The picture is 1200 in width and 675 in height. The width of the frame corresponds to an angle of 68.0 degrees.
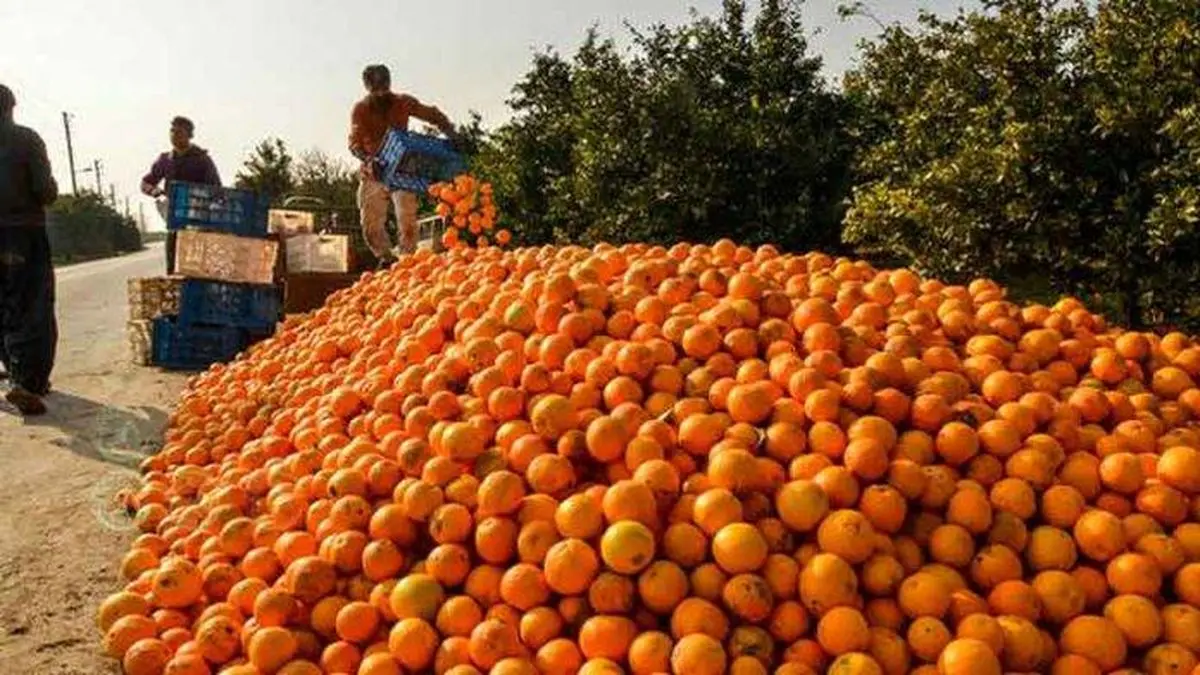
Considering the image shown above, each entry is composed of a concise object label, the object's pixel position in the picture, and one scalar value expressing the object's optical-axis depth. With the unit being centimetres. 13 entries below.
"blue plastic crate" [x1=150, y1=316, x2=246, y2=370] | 818
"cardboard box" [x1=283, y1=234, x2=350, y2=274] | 1007
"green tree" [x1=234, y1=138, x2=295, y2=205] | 2844
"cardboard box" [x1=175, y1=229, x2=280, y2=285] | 806
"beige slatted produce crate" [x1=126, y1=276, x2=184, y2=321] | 862
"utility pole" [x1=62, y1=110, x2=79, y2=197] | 6582
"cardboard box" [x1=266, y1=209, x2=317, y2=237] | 1109
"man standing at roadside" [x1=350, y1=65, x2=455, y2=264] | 905
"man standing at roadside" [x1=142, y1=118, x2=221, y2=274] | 961
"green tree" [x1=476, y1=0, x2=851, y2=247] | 952
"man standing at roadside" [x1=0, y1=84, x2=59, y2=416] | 641
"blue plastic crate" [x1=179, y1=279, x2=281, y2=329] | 812
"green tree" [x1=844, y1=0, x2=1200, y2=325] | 517
